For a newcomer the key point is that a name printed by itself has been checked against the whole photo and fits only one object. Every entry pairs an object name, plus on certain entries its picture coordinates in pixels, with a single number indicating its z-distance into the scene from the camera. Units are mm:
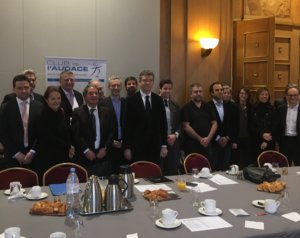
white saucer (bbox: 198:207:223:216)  2252
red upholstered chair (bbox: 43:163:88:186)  3250
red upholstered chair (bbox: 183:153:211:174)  3773
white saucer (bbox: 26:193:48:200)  2553
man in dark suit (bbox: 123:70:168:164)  4312
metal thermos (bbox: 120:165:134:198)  2582
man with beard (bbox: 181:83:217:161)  4887
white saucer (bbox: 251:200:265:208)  2417
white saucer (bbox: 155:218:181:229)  2031
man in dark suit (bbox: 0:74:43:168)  3869
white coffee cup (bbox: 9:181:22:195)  2613
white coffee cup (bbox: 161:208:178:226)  2051
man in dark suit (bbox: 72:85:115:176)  3918
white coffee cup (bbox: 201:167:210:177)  3232
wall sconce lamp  6047
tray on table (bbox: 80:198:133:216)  2235
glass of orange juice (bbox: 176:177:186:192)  2781
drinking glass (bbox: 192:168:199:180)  3172
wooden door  6180
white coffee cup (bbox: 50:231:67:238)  1779
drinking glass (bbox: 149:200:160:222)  2192
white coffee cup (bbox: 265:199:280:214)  2289
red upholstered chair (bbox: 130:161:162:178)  3486
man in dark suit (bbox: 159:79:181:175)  4781
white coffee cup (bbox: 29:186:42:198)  2572
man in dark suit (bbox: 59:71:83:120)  4312
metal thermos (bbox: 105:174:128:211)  2316
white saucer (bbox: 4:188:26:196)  2654
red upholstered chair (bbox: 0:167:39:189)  3125
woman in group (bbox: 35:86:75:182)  3801
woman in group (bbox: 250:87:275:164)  5340
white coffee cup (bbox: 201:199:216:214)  2270
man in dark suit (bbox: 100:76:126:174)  4516
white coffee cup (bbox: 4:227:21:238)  1793
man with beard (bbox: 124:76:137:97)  5008
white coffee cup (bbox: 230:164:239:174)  3359
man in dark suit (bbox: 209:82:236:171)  5119
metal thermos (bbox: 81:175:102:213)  2273
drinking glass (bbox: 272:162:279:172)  3481
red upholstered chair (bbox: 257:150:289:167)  4168
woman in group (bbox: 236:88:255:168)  5449
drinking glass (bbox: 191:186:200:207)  2459
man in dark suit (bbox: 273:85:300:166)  5137
